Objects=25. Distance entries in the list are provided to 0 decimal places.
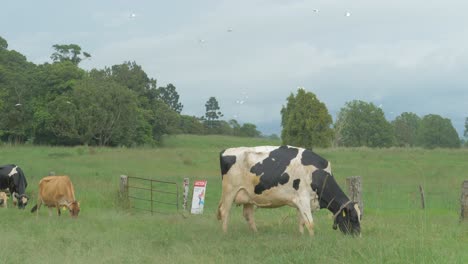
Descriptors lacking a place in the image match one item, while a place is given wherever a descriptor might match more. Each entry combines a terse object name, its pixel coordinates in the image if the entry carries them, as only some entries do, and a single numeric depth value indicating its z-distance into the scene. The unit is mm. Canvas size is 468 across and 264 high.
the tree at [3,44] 83756
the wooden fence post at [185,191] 20750
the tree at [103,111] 60531
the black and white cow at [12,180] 22906
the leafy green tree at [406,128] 119994
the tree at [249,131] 137750
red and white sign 19312
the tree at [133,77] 77875
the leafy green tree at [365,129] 97000
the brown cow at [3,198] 21875
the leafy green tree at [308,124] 60438
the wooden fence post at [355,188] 15117
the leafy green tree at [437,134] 113625
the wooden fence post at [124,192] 21562
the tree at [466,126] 133525
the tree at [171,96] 120000
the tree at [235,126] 134125
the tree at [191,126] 115938
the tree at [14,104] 64000
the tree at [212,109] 142625
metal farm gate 23625
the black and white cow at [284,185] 12180
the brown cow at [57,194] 17469
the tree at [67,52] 88812
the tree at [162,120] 77688
